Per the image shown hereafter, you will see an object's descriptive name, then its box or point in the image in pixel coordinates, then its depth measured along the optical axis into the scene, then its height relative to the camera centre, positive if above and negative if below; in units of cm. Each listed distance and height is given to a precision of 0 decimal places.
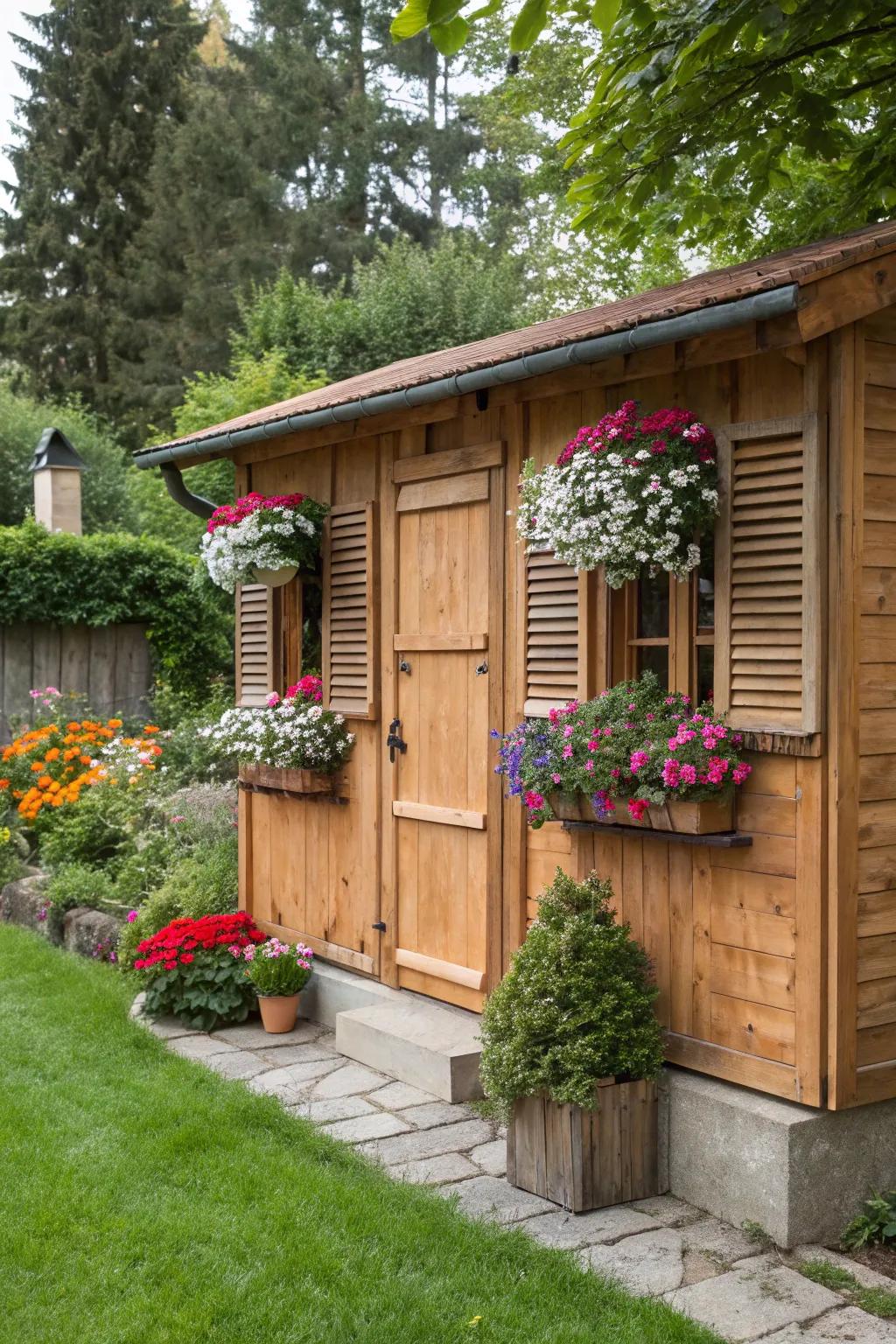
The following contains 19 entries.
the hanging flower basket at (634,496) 434 +55
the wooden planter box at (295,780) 666 -67
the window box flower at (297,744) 666 -48
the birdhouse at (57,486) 1427 +188
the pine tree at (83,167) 2483 +955
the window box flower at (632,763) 425 -38
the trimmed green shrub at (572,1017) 442 -128
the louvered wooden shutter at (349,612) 655 +22
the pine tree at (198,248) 2384 +775
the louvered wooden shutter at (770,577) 414 +26
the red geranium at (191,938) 657 -149
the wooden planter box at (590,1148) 438 -171
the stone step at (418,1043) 545 -172
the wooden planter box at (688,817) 429 -55
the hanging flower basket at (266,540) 661 +59
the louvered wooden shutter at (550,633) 518 +9
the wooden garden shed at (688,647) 413 +3
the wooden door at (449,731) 576 -36
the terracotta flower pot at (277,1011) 647 -181
